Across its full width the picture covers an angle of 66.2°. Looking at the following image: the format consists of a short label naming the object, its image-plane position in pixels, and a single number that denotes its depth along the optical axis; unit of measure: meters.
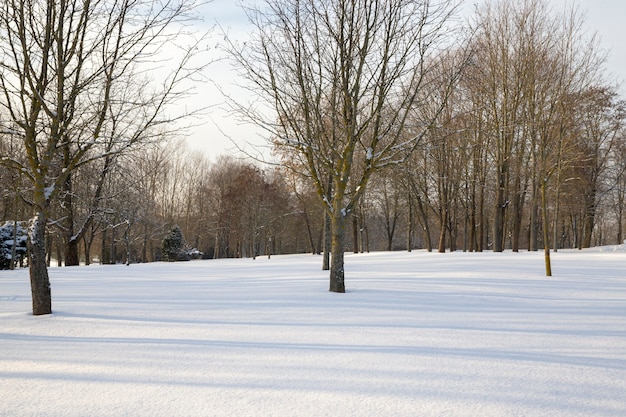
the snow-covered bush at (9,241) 20.61
